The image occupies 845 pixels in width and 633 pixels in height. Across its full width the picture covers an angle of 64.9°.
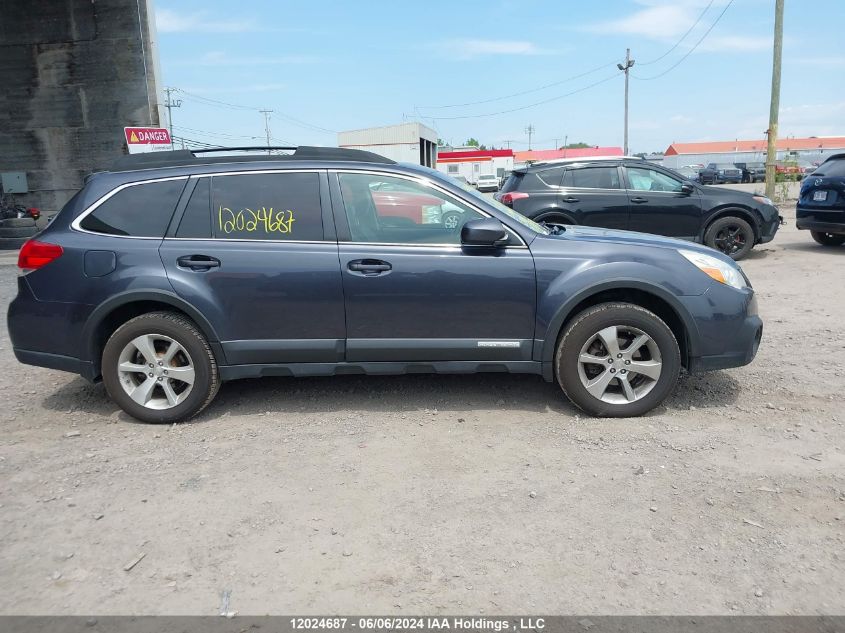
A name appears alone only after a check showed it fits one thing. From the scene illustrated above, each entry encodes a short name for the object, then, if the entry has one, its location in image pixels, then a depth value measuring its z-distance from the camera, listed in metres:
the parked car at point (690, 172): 54.12
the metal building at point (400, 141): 41.47
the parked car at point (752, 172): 51.31
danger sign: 18.21
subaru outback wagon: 4.30
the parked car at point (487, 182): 52.48
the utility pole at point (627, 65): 49.88
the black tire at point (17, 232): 16.12
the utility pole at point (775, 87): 18.47
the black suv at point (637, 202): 10.12
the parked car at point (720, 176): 51.28
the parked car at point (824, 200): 10.52
